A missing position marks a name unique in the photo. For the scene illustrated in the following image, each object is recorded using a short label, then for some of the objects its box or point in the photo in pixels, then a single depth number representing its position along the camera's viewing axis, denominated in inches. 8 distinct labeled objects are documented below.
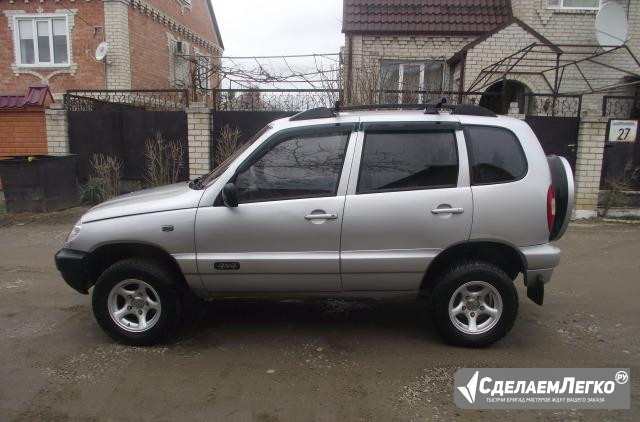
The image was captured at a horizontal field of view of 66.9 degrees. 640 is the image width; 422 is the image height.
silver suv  144.9
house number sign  363.3
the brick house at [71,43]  580.1
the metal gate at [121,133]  390.9
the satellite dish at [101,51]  564.1
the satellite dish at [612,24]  446.3
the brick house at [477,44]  472.1
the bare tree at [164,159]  385.4
